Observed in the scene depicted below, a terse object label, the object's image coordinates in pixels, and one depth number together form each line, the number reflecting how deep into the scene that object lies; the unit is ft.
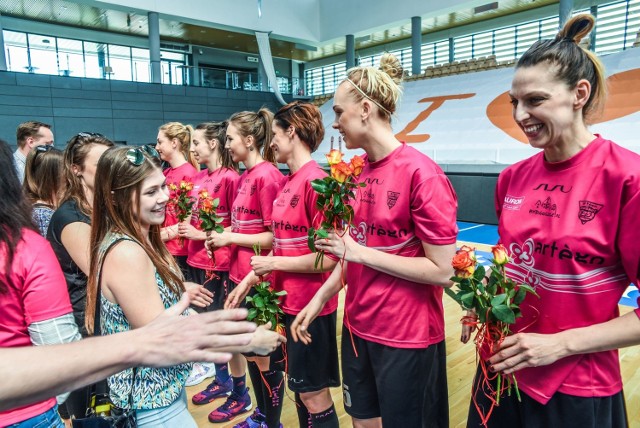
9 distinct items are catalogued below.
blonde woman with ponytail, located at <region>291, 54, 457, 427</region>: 4.92
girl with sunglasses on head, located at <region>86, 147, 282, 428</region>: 4.25
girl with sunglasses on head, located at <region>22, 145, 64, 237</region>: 7.53
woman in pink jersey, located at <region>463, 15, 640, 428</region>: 3.58
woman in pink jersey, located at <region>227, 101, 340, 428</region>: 6.53
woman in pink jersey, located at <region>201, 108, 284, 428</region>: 7.55
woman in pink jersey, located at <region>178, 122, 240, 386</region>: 9.52
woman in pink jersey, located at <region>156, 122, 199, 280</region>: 11.18
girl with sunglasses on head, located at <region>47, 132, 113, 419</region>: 6.04
